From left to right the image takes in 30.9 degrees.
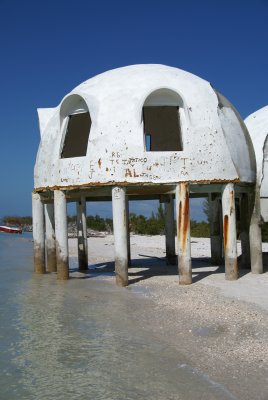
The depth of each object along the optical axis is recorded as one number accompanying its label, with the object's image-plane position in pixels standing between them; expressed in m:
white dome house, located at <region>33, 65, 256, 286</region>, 16.05
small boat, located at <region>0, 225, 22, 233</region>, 78.18
